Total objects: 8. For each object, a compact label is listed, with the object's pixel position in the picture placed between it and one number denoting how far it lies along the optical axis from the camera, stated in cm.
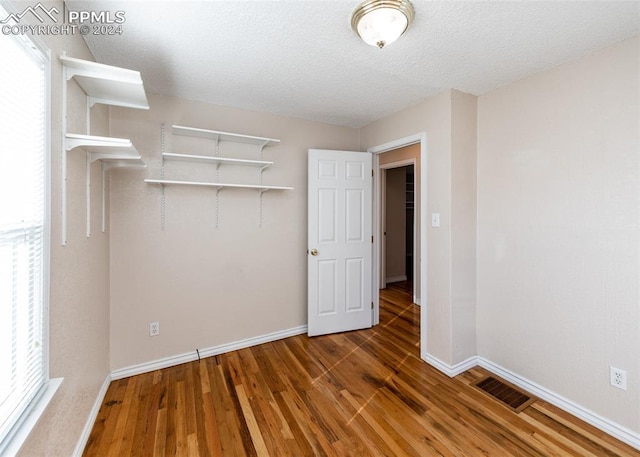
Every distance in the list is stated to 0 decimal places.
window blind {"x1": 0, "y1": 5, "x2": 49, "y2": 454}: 91
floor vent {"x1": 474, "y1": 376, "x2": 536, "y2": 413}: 200
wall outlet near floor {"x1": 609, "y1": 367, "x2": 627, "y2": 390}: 171
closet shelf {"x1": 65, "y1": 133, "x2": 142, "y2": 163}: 135
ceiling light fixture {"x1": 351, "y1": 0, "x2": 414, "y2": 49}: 139
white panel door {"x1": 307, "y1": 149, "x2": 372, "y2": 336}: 309
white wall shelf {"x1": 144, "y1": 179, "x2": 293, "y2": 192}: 232
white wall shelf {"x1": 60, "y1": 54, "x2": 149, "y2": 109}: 137
